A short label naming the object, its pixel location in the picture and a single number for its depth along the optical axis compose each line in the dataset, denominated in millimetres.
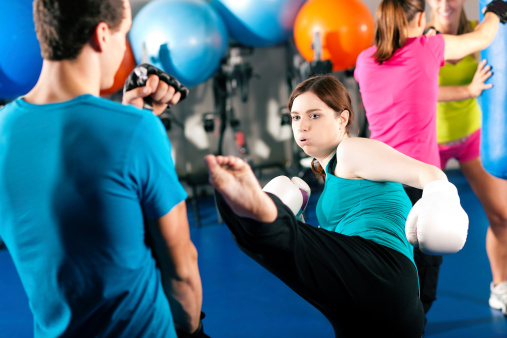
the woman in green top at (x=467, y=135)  2336
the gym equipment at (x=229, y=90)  4352
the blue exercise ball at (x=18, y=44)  3184
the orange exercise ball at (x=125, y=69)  3799
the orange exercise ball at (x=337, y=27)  3883
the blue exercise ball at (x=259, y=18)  4062
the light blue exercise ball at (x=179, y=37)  3686
